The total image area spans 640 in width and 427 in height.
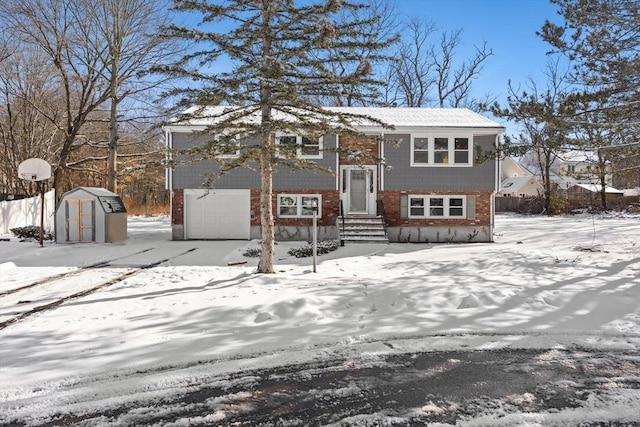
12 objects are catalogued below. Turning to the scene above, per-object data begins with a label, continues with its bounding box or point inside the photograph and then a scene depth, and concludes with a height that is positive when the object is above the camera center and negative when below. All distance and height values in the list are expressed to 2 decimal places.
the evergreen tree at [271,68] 7.49 +2.61
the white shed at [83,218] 14.85 -0.50
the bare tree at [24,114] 21.56 +5.38
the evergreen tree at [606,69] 9.44 +3.34
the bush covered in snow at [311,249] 12.20 -1.41
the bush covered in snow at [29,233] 16.02 -1.15
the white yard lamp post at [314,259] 9.28 -1.26
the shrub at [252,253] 12.13 -1.48
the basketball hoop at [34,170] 15.17 +1.31
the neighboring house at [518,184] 44.89 +2.34
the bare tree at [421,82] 32.16 +9.84
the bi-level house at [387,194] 16.28 +0.45
